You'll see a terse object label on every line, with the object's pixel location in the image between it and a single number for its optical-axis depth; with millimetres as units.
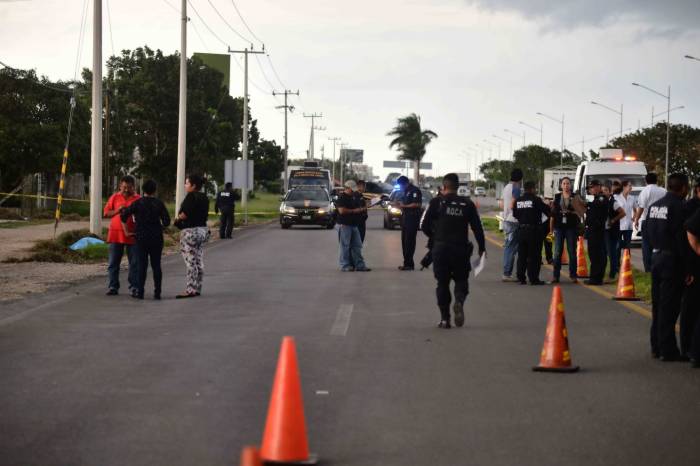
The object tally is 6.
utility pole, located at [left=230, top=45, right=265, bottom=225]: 57666
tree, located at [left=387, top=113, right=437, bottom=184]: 116625
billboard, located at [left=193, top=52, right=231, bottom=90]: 92375
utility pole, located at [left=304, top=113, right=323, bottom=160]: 119600
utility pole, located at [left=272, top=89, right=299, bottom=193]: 84562
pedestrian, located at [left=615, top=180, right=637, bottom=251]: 22220
